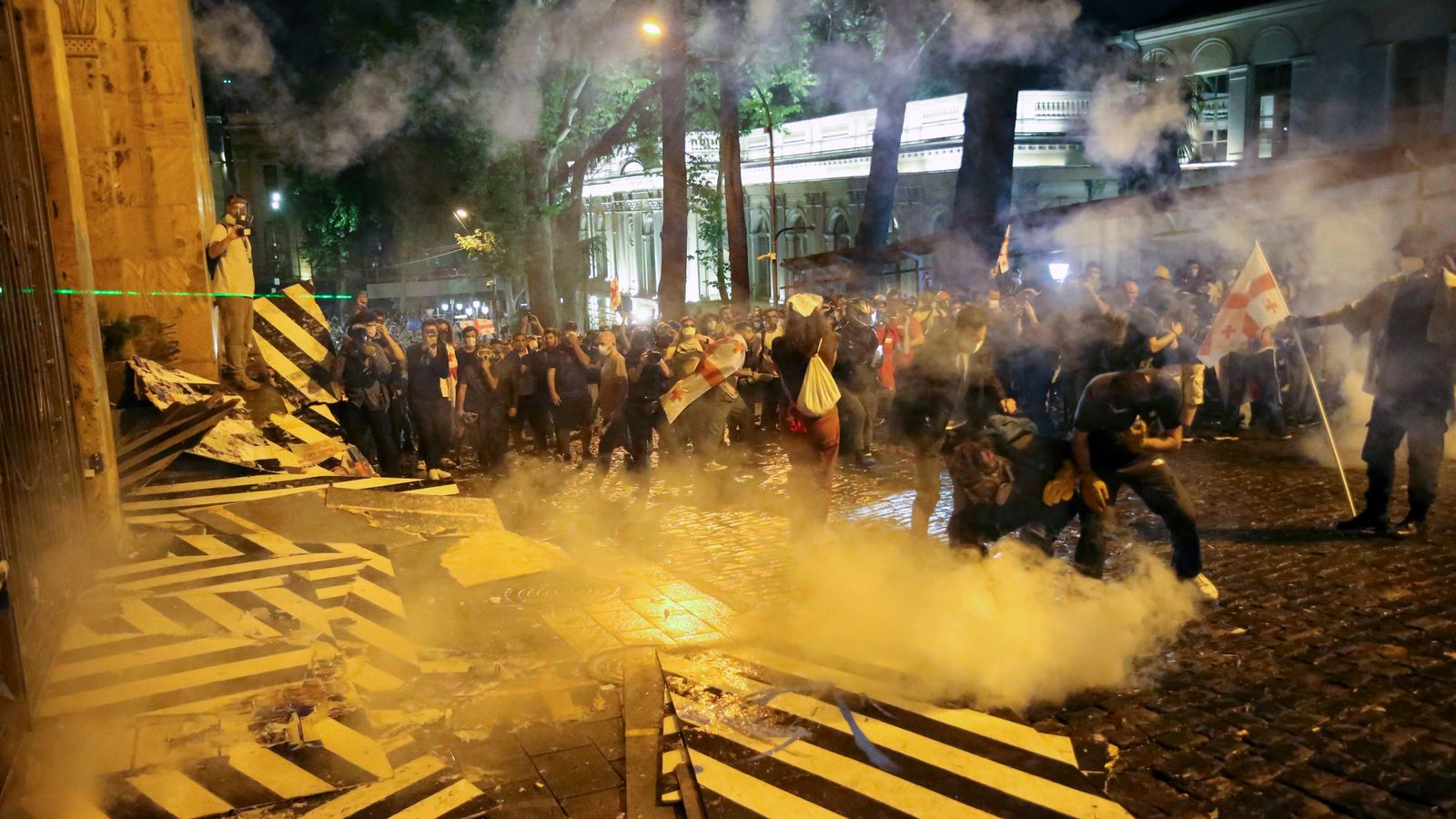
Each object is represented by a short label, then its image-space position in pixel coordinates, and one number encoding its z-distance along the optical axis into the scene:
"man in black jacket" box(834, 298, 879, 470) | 10.86
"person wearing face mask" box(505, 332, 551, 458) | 12.57
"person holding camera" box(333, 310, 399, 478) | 10.68
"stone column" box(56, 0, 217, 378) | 9.81
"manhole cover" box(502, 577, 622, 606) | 6.62
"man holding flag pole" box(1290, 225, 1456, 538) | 7.14
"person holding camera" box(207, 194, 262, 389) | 10.48
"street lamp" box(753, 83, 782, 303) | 23.43
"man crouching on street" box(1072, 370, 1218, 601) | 5.64
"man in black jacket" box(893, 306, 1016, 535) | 6.79
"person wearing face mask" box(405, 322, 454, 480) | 11.08
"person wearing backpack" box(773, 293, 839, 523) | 7.50
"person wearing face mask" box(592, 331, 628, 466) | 10.64
